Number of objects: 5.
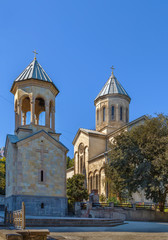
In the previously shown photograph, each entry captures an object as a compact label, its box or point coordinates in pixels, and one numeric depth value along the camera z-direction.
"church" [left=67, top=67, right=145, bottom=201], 35.75
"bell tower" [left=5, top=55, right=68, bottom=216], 18.27
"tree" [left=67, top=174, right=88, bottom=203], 26.17
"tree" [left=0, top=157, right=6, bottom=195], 35.72
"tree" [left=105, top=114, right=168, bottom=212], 19.27
